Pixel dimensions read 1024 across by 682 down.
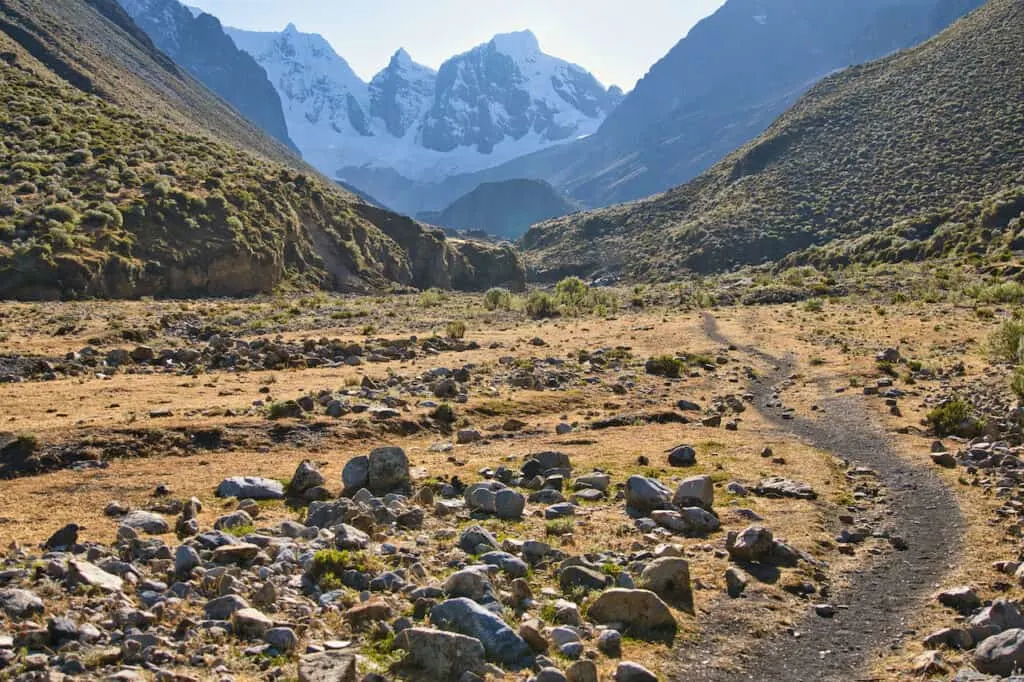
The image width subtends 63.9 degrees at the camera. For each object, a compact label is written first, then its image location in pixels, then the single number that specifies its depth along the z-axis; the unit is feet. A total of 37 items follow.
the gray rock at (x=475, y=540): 31.76
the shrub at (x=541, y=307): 166.40
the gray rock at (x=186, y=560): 25.96
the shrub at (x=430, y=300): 174.70
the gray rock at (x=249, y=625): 22.56
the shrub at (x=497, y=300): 175.52
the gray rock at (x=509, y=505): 37.14
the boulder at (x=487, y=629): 22.95
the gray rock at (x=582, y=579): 28.53
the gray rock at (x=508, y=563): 29.30
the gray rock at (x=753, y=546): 32.19
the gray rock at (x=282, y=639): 22.08
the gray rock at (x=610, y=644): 24.23
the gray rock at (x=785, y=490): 42.63
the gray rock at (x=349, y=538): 30.32
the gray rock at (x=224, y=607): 23.35
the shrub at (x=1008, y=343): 77.30
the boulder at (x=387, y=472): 40.29
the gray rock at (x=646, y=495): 38.52
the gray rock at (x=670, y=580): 28.37
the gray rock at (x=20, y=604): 21.08
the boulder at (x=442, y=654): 21.63
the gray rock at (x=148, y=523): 32.27
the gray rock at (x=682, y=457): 49.89
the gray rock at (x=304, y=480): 39.78
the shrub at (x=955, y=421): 56.08
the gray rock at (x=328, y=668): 19.72
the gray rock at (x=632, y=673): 22.43
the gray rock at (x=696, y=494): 38.63
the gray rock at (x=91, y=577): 23.32
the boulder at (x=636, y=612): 26.00
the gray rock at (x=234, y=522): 32.89
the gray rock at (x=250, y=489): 39.22
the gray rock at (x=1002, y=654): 22.71
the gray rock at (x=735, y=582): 29.53
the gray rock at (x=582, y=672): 21.75
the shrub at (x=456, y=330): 113.27
